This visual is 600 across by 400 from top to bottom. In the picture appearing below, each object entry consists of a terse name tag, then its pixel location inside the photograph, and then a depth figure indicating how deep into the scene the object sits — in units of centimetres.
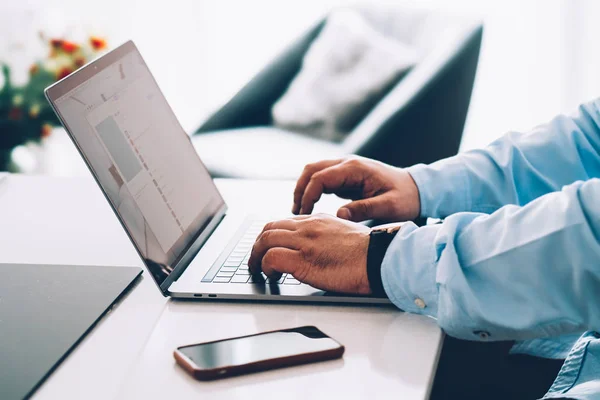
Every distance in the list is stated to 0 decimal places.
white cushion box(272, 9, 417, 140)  248
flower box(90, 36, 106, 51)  262
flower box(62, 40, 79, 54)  263
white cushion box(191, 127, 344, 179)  228
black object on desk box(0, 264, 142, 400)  72
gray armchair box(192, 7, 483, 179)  222
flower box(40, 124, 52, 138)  276
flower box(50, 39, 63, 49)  262
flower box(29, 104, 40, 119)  272
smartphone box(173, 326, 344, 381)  69
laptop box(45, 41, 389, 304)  86
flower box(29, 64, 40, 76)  271
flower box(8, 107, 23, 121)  269
